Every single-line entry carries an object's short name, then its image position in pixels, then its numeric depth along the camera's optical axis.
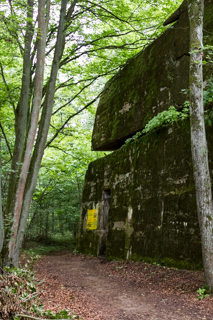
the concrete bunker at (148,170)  6.32
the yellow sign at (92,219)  10.22
